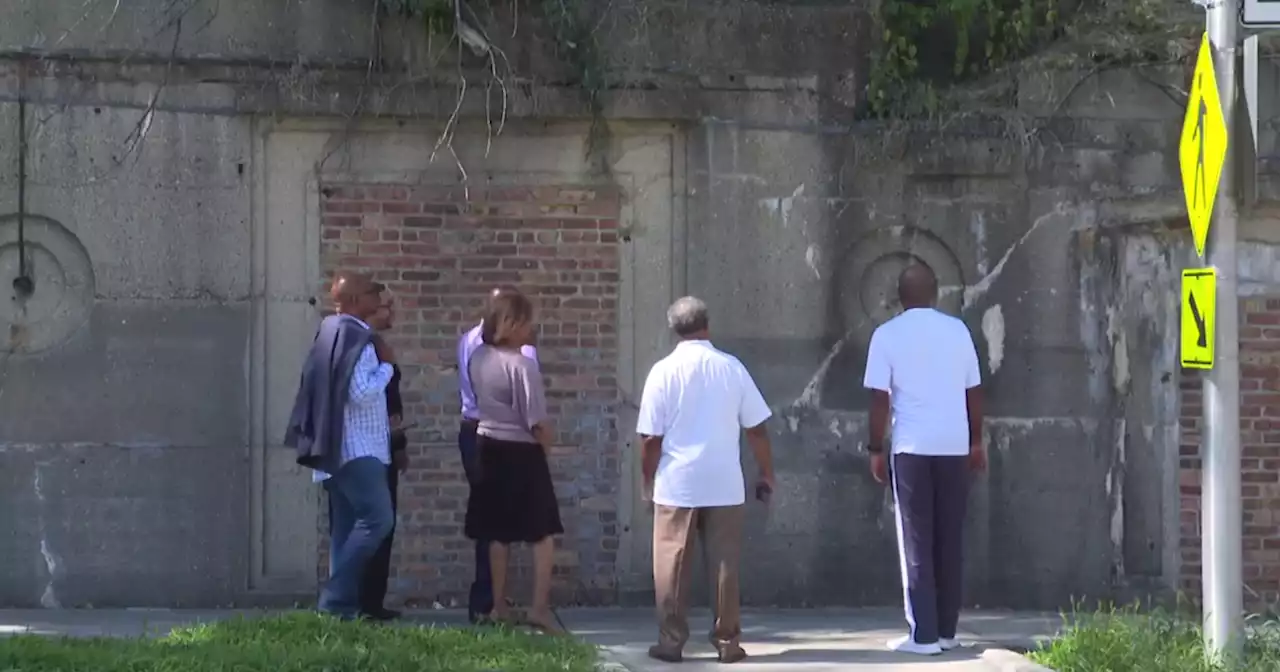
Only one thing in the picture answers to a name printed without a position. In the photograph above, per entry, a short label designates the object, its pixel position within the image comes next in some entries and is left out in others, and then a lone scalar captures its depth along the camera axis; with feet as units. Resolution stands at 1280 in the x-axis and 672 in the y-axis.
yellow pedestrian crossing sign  43.73
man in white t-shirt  48.19
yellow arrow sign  43.88
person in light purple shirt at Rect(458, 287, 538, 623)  52.21
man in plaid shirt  49.62
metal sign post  43.91
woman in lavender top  50.70
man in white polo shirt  46.70
